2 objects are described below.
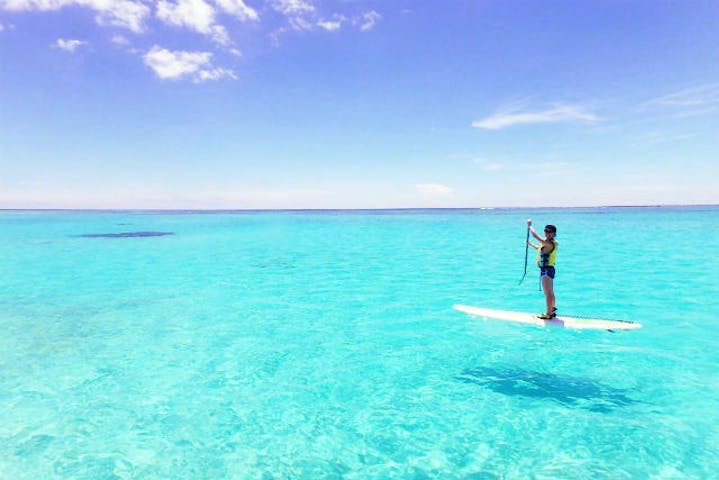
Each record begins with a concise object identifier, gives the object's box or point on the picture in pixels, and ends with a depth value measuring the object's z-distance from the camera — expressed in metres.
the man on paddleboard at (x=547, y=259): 12.66
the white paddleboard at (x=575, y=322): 13.09
